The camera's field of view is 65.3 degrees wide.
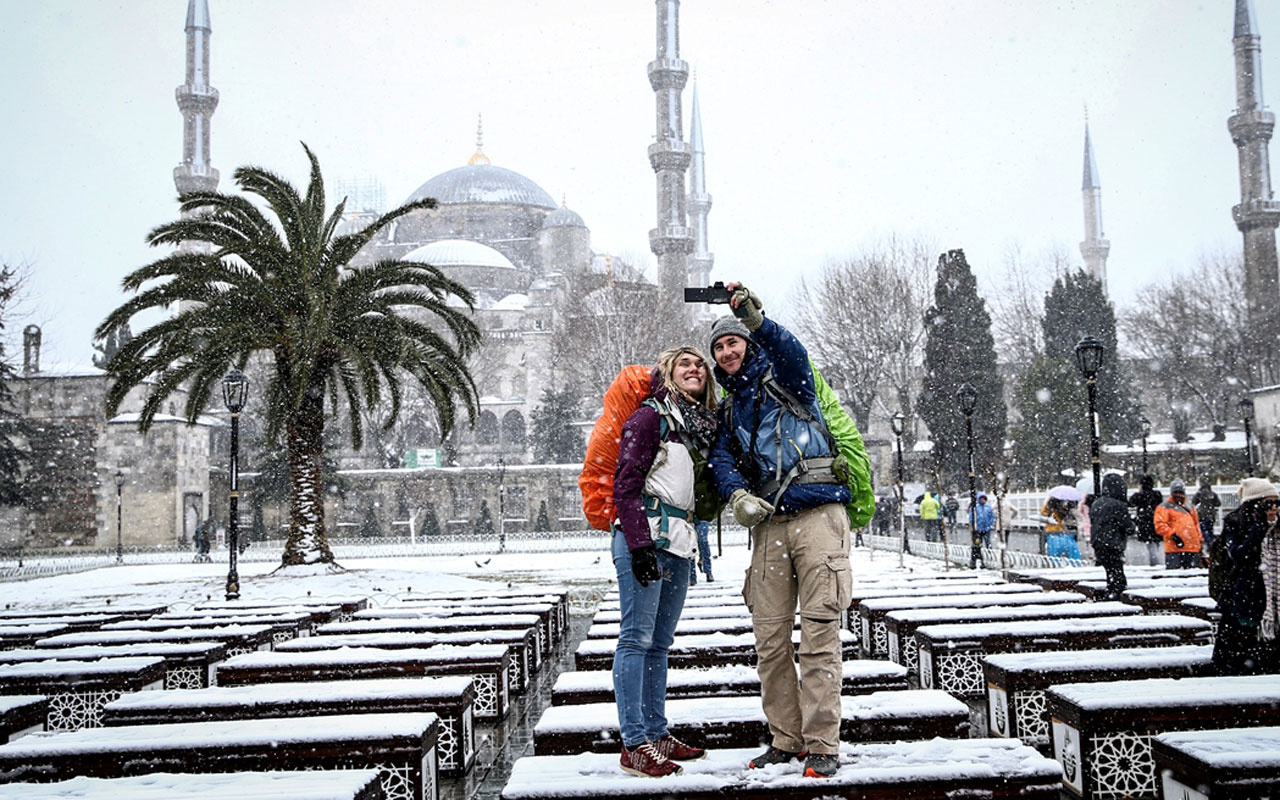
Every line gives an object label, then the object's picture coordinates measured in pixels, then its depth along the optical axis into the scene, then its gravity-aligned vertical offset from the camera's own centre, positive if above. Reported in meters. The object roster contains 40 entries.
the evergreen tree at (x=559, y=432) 39.91 +1.48
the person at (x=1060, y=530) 14.88 -1.19
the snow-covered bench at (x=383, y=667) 5.16 -1.02
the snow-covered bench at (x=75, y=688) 5.30 -1.11
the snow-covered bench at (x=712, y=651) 5.30 -0.99
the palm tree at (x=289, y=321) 13.83 +2.18
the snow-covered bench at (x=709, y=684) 4.28 -0.97
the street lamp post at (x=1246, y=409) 21.06 +0.94
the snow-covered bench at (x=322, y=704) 4.24 -0.99
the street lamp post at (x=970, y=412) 13.76 +0.64
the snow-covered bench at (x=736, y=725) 3.61 -0.95
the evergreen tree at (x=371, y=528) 34.94 -1.95
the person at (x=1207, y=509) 14.24 -0.80
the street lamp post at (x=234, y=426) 11.82 +0.59
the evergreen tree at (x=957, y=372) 30.48 +2.69
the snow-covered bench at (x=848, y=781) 2.94 -0.96
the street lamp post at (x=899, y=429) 16.52 +0.54
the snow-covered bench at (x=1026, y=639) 5.43 -1.00
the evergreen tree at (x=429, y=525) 34.22 -1.86
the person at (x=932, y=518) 21.03 -1.24
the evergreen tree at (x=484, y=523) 34.12 -1.84
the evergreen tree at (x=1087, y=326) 33.69 +4.56
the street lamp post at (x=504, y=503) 25.15 -1.20
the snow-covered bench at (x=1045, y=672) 4.45 -0.97
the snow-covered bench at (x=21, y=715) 4.30 -1.05
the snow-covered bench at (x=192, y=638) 6.69 -1.10
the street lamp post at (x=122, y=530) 25.45 -1.71
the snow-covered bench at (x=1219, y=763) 2.88 -0.92
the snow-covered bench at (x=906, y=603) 7.02 -1.03
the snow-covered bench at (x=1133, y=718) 3.62 -0.97
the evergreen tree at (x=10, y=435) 28.12 +1.38
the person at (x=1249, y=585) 4.21 -0.57
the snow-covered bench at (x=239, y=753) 3.51 -0.99
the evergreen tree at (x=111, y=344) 34.49 +5.13
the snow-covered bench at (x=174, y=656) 5.95 -1.08
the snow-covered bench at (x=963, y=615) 6.14 -0.98
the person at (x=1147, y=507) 11.22 -0.60
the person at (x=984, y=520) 17.56 -1.09
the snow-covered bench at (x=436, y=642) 5.97 -1.04
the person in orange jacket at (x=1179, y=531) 10.60 -0.82
